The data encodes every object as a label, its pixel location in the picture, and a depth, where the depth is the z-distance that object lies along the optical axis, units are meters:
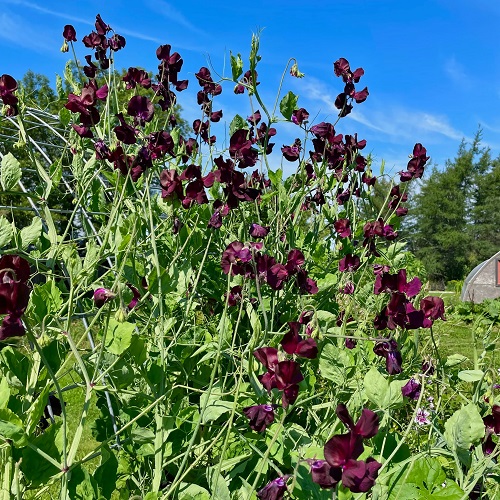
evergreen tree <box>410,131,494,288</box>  36.88
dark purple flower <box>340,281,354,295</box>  1.93
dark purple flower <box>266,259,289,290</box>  1.34
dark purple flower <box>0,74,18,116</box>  1.48
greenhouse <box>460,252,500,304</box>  14.57
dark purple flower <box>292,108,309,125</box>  2.07
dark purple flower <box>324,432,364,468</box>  0.78
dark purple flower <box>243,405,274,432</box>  1.07
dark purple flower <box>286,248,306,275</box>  1.45
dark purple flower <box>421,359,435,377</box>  1.34
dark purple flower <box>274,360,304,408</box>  0.90
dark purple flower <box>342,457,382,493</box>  0.77
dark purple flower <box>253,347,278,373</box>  0.97
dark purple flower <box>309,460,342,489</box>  0.80
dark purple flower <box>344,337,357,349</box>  1.62
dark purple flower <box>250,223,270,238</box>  1.56
